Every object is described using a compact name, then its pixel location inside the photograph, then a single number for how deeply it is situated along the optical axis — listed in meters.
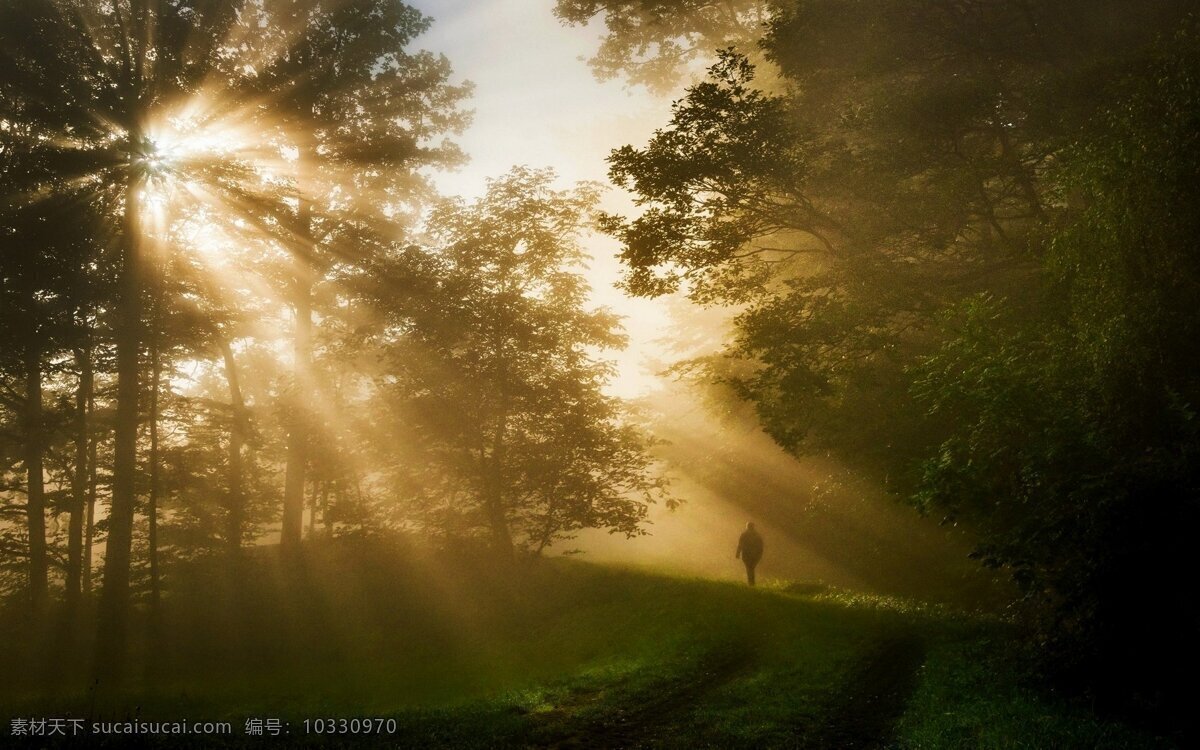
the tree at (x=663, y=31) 27.47
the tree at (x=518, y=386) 23.94
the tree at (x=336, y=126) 24.23
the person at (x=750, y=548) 23.62
